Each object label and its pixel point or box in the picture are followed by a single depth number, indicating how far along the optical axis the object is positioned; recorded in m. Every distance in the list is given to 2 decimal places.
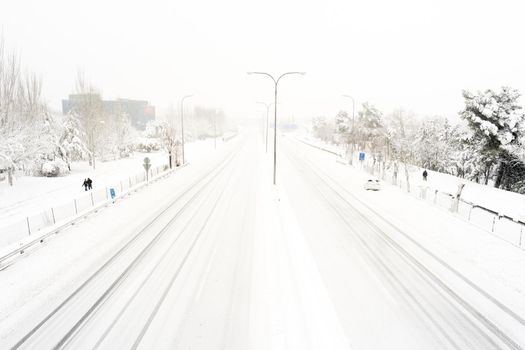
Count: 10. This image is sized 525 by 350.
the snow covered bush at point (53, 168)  32.97
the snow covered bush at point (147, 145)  59.28
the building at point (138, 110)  116.24
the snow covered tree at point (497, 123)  30.50
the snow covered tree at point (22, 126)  27.14
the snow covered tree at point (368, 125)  54.06
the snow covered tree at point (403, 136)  32.78
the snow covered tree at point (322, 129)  95.00
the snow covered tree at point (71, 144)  37.12
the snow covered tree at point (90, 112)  42.22
